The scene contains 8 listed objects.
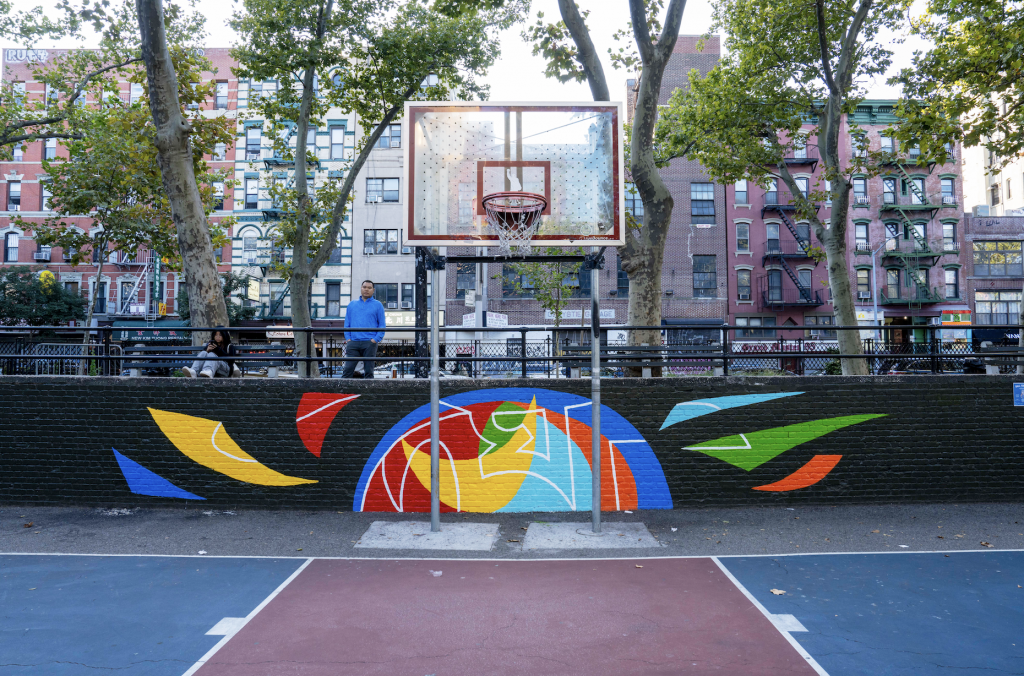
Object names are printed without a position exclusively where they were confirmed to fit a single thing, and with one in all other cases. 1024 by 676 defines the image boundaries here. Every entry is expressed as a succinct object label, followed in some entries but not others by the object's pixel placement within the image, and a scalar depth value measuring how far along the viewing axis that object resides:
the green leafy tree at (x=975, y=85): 10.46
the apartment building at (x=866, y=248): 35.12
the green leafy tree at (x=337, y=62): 14.48
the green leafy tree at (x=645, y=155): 10.13
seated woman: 8.69
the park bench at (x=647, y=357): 8.60
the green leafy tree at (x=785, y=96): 13.05
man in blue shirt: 9.53
